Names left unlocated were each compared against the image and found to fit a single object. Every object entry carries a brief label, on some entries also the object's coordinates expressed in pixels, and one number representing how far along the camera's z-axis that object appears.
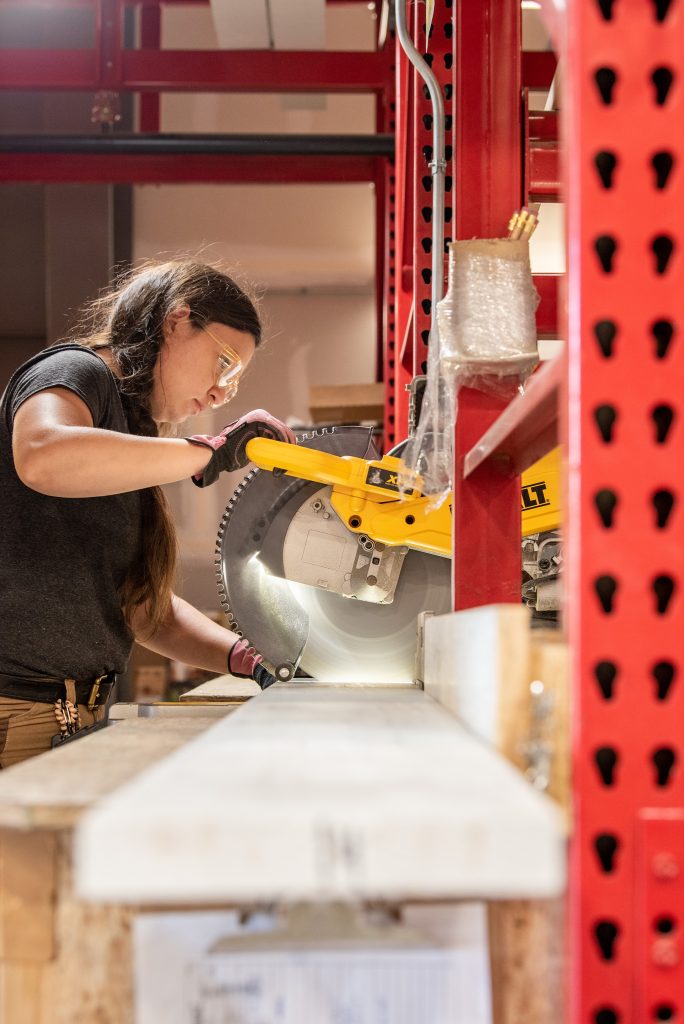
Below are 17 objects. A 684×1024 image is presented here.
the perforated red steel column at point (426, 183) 2.19
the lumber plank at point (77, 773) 0.83
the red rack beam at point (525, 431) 0.89
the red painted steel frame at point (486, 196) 1.39
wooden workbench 0.83
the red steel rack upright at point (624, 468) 0.73
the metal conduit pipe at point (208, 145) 3.83
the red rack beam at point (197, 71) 3.84
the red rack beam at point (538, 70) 3.95
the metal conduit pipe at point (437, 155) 1.64
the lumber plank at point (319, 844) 0.59
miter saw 1.89
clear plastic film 1.33
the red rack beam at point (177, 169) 4.02
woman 1.77
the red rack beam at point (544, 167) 1.75
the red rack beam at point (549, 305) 1.59
